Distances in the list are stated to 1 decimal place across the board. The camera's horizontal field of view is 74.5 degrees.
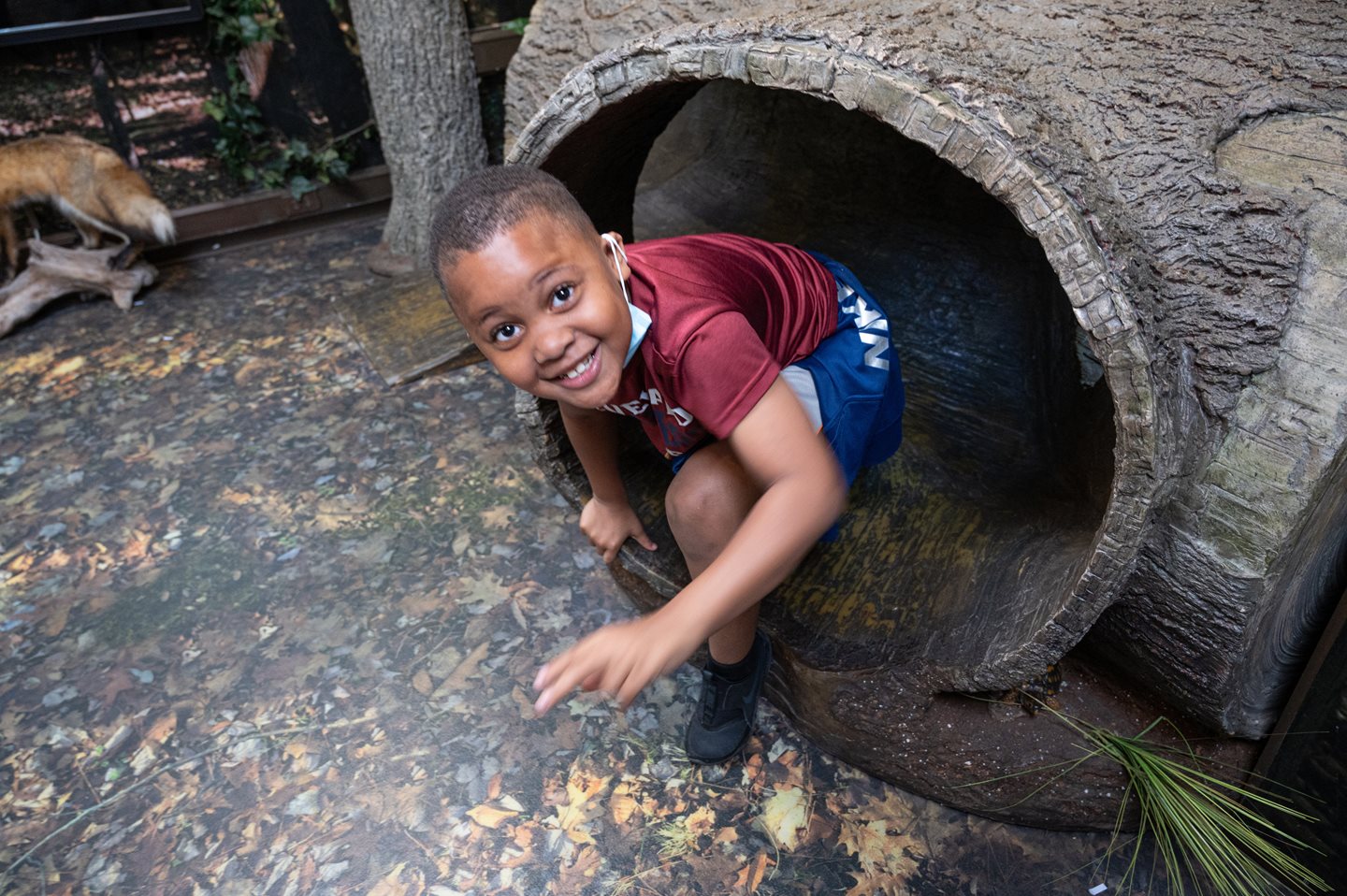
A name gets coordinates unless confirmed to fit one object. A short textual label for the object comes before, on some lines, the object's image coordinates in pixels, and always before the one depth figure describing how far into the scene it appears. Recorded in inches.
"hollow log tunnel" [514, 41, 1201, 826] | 55.1
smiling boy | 48.9
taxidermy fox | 155.1
